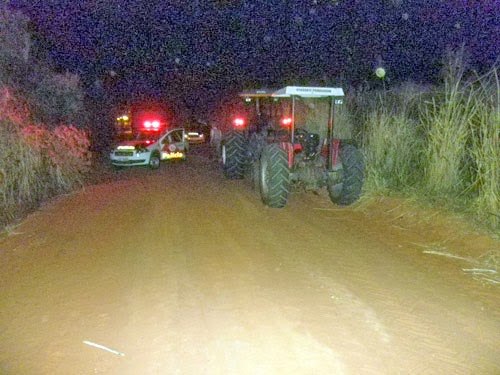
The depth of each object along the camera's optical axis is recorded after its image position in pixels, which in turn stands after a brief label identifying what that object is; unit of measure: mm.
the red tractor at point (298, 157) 11250
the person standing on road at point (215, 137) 30156
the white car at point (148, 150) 21203
